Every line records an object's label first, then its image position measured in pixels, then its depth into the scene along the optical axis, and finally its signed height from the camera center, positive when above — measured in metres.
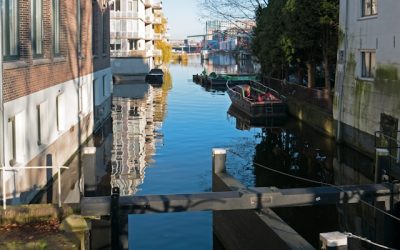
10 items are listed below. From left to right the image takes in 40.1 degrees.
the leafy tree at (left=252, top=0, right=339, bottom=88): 30.77 +2.23
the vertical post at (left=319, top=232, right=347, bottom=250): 6.94 -2.16
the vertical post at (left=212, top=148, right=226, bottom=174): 13.15 -2.18
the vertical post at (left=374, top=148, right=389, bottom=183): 12.14 -2.03
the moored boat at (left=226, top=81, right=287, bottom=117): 36.81 -2.16
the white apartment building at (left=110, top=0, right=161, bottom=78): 76.19 +4.30
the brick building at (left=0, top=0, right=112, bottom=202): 13.79 -0.53
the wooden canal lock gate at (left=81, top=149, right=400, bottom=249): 9.64 -2.54
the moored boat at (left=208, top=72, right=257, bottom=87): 63.38 -1.03
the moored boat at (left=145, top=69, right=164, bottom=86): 70.81 -0.98
